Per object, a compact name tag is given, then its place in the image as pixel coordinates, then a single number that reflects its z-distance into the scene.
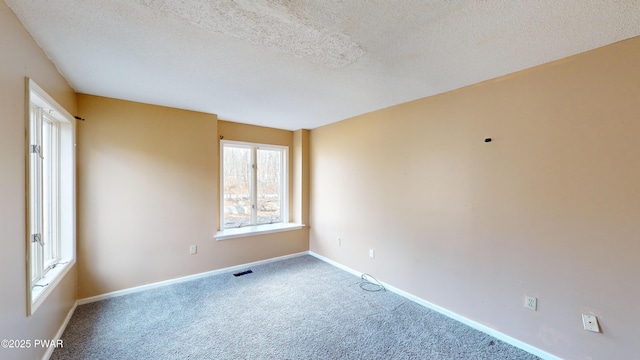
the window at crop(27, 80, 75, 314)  1.89
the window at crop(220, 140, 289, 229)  4.18
